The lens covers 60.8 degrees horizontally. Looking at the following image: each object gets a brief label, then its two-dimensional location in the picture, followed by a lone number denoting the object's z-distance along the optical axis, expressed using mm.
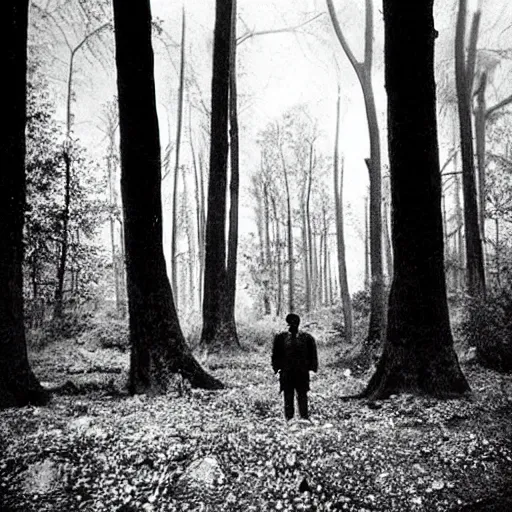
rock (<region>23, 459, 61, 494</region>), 3861
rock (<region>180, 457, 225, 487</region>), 3996
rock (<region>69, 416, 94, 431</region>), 4777
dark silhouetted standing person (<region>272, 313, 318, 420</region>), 5441
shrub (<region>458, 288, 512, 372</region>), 7926
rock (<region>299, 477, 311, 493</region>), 3930
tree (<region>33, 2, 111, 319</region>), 10070
